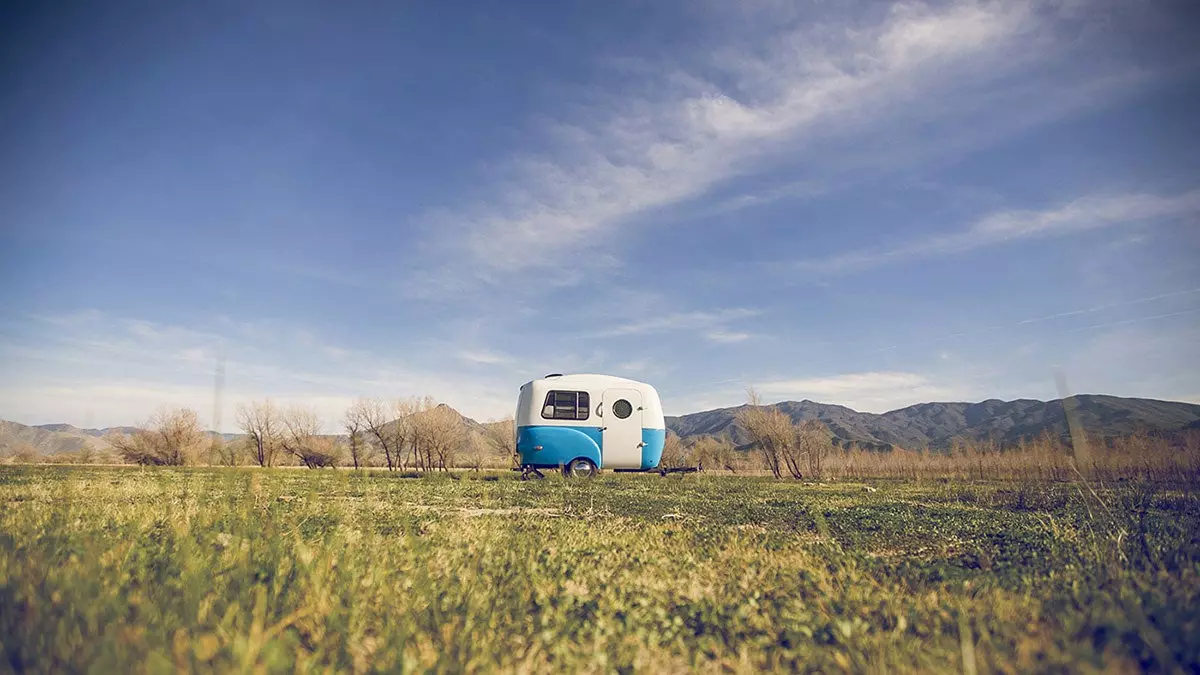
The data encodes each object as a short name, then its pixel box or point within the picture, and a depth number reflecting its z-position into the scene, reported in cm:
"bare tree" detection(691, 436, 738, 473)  4713
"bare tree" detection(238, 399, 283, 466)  5481
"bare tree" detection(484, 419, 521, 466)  6512
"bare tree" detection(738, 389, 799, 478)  3025
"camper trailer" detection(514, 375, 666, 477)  2108
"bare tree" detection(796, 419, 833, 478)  2950
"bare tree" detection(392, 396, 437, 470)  4231
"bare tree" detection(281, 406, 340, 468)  5381
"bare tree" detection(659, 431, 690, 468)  4219
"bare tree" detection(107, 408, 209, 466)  4631
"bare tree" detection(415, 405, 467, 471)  4247
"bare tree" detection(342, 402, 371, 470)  4650
